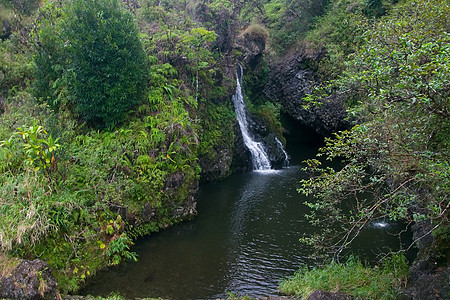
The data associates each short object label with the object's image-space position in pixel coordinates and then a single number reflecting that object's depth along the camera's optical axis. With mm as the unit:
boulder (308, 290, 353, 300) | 6797
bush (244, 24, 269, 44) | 26484
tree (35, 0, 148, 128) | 12398
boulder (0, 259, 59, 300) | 7151
